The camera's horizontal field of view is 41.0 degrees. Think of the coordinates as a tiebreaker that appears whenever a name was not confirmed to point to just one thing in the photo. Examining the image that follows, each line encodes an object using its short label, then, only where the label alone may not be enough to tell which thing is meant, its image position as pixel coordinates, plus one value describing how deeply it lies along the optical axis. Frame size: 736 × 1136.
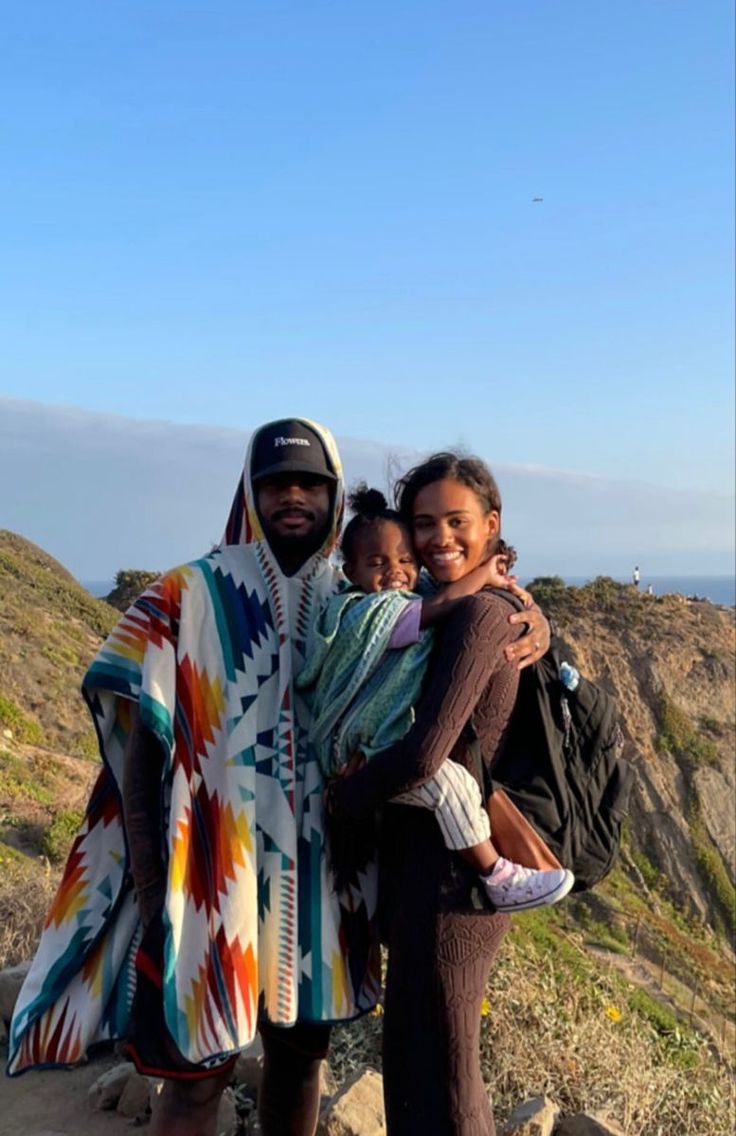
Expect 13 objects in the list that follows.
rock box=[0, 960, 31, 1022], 3.70
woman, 2.00
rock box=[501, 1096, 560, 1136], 2.92
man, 2.16
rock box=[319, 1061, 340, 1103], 3.15
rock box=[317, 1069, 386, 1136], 2.83
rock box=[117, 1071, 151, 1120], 3.16
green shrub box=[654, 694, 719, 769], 19.45
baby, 2.04
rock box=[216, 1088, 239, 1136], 3.00
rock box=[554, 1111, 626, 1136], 3.06
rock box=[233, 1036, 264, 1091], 3.23
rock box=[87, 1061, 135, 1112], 3.24
